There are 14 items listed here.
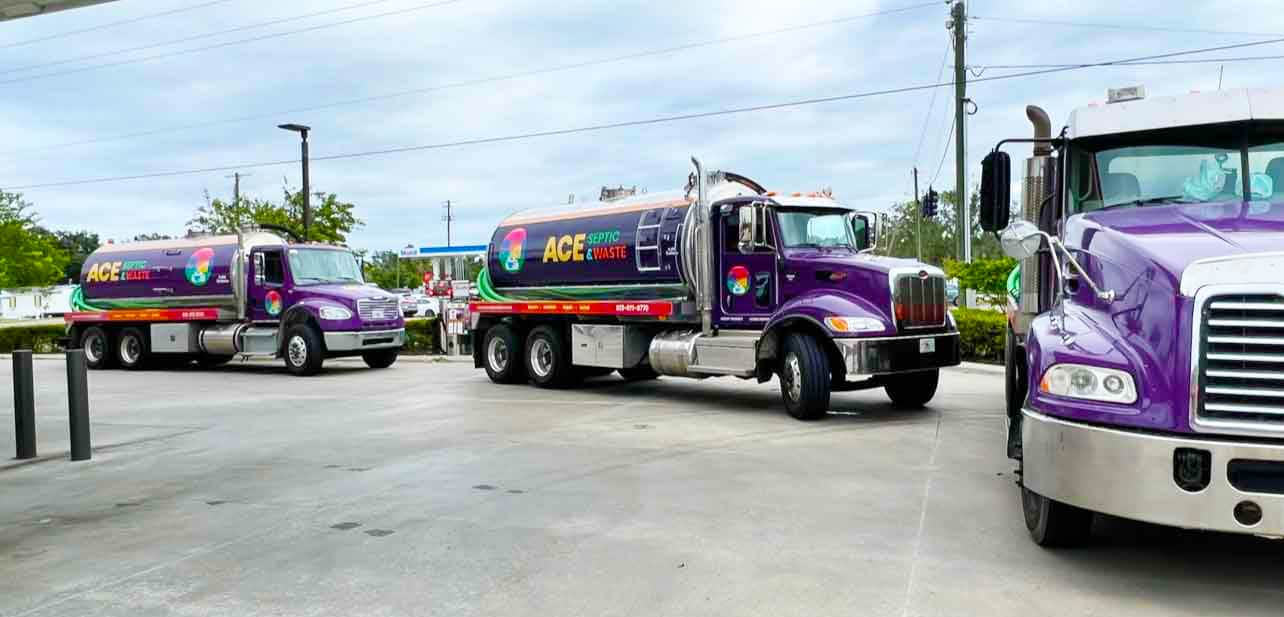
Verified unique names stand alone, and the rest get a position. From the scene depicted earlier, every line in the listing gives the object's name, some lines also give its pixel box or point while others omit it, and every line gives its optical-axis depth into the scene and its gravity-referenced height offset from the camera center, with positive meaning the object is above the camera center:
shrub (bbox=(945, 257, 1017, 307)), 18.89 +0.04
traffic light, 29.64 +2.30
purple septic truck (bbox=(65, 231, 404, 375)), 19.05 -0.32
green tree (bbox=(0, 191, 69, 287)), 45.09 +1.93
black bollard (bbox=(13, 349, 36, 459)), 9.06 -1.03
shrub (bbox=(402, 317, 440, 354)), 24.66 -1.22
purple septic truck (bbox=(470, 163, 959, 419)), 10.88 -0.20
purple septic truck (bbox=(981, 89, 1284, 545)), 4.22 -0.22
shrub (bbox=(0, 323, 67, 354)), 30.88 -1.36
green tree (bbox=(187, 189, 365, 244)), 32.97 +2.53
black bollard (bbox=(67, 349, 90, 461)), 9.20 -1.02
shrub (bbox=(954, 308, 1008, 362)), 17.58 -1.02
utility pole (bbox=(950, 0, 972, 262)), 23.53 +3.49
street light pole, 26.56 +3.34
